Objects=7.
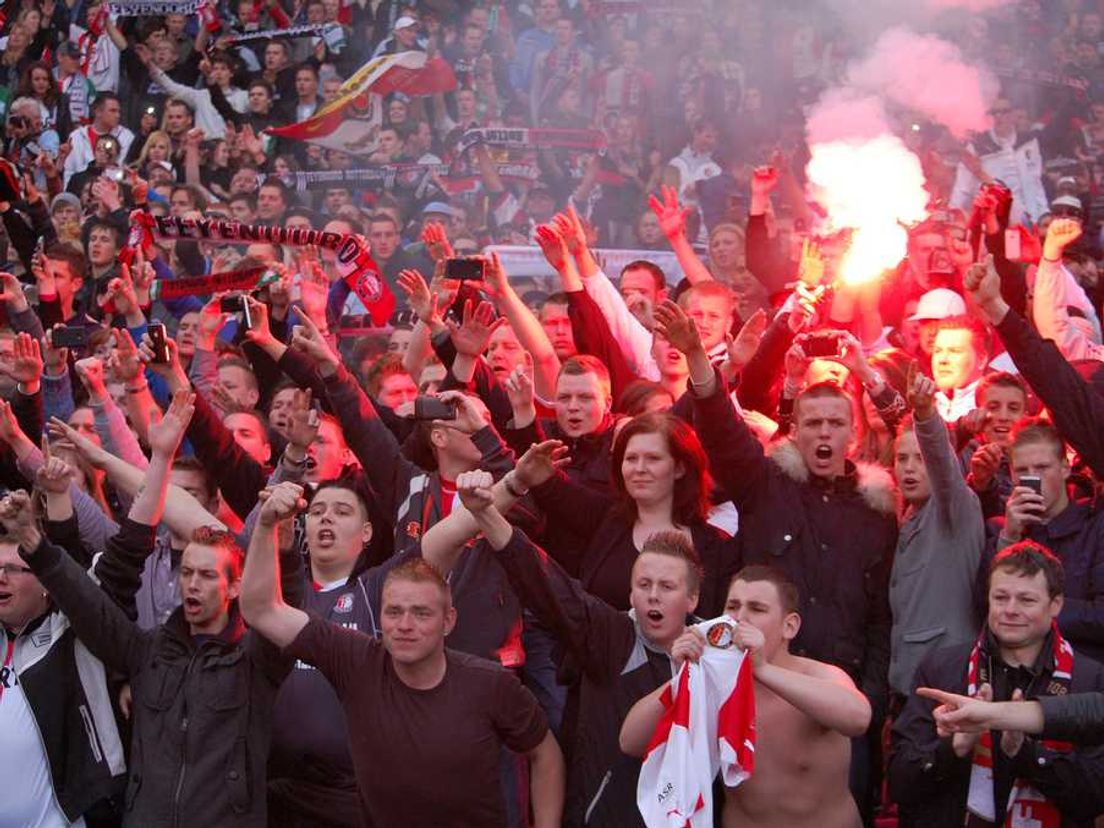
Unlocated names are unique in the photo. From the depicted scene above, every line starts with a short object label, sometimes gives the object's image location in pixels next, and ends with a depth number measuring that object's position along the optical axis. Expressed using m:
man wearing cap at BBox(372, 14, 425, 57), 22.94
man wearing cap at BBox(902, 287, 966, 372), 13.59
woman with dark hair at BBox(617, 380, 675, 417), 12.06
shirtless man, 9.23
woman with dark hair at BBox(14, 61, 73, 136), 25.72
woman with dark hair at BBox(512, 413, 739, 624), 10.60
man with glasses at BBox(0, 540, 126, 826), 10.63
